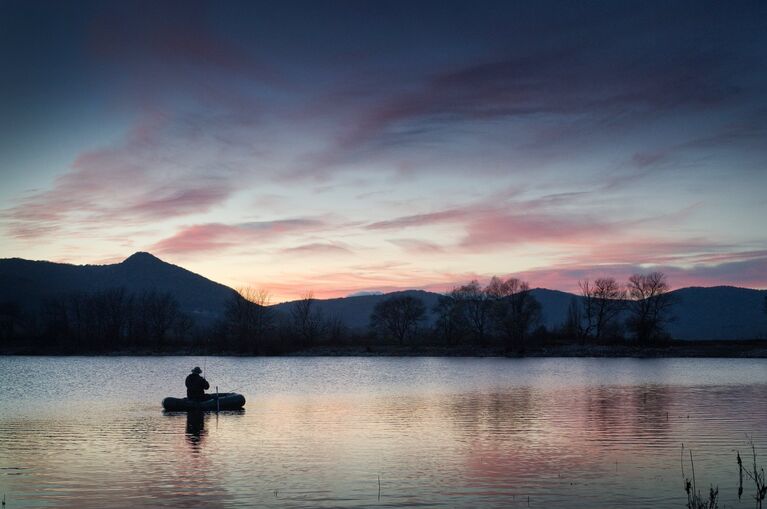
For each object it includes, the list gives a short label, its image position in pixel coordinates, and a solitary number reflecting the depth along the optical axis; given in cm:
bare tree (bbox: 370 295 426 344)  14800
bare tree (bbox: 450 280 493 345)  14125
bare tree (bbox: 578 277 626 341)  13775
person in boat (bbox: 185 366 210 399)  3488
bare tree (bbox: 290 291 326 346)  13788
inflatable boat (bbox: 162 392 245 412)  3450
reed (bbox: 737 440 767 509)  1620
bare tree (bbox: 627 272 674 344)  12762
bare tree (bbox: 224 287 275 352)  13100
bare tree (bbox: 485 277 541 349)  12900
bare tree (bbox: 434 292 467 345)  14162
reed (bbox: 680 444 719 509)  1370
